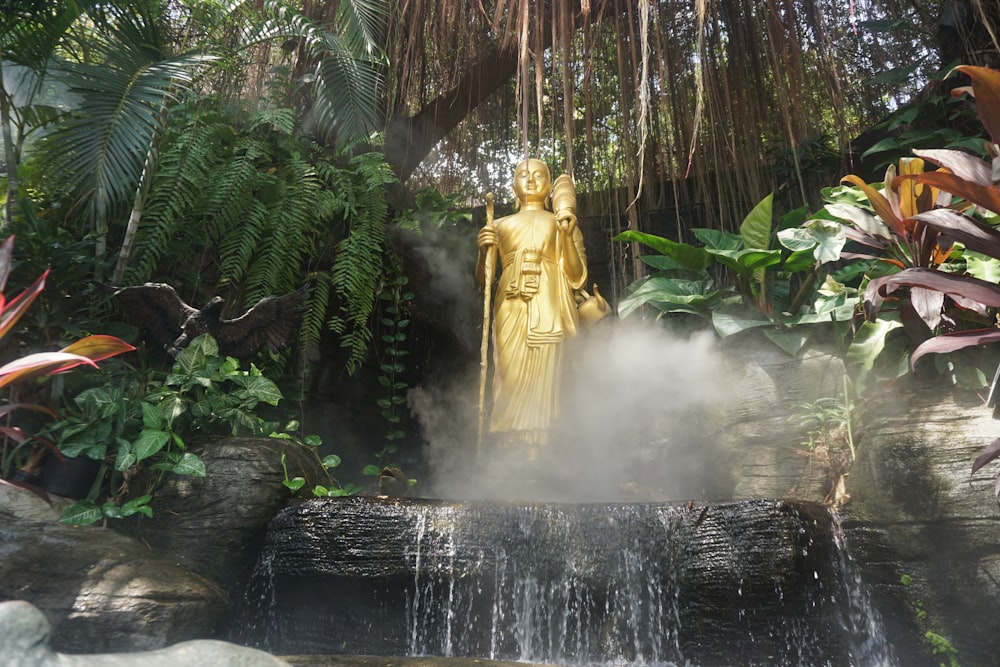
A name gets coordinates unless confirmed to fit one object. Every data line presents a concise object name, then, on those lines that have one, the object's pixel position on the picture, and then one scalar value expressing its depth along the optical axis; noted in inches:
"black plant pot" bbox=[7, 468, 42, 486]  140.2
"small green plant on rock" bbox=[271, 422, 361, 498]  144.7
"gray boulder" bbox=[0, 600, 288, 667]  61.3
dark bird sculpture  159.0
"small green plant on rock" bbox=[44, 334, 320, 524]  137.7
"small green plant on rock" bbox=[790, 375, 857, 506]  141.7
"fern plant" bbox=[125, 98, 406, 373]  187.8
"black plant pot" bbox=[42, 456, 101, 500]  140.3
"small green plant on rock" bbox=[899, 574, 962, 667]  107.7
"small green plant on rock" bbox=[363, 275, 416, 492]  235.0
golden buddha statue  195.3
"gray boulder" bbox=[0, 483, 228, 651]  104.3
